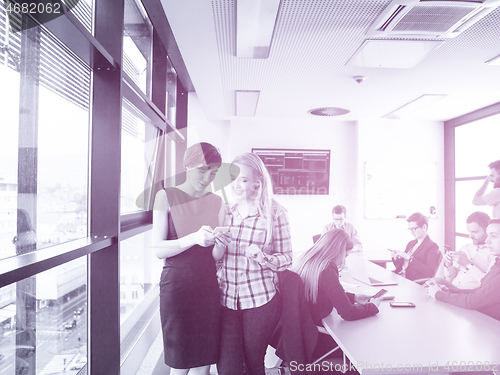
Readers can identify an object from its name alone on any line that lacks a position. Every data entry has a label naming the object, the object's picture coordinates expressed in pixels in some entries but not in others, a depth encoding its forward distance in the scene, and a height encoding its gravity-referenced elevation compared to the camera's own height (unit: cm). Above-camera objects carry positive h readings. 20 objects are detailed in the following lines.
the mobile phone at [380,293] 239 -80
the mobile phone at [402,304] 222 -81
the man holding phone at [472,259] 293 -65
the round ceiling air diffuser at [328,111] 461 +118
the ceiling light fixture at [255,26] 200 +116
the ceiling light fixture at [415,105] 400 +118
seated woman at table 196 -61
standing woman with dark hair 163 -46
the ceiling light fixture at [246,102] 386 +117
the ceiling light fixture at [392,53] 252 +118
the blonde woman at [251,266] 172 -44
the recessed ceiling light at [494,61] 286 +120
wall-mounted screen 526 +34
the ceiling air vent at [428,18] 196 +117
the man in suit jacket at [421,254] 342 -71
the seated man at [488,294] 205 -70
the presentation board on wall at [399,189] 532 +2
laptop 286 -81
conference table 146 -80
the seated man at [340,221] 455 -46
